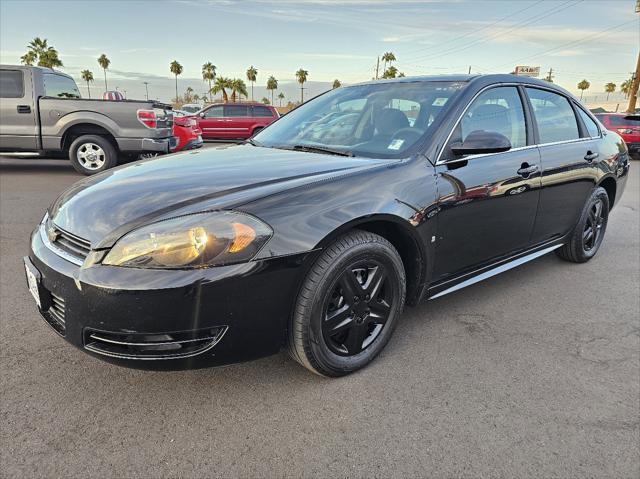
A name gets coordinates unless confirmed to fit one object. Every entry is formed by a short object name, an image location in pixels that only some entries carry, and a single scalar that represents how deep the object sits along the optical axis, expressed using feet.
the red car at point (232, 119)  56.13
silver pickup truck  27.02
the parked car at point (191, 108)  101.96
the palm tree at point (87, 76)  330.40
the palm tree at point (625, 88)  309.22
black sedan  6.24
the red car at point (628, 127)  50.93
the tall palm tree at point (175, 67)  340.80
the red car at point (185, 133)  31.09
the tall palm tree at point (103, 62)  317.63
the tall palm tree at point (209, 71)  316.42
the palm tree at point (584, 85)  414.70
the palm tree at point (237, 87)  304.30
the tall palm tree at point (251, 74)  371.56
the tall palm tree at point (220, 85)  295.69
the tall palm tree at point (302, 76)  354.54
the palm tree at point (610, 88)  414.60
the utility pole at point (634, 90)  101.12
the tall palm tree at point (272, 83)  400.90
